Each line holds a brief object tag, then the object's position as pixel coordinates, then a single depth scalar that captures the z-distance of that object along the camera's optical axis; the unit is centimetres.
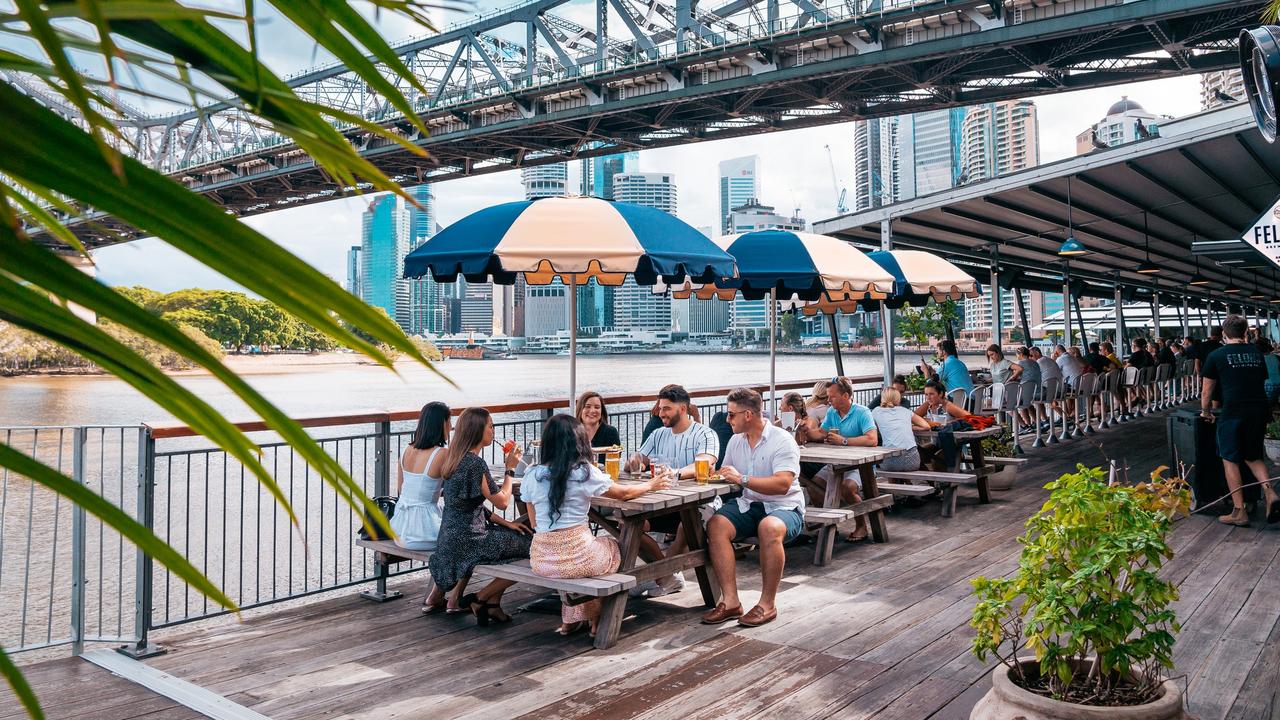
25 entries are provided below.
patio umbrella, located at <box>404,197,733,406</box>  562
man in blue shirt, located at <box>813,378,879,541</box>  712
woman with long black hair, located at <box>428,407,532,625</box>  493
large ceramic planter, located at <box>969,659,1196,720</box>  253
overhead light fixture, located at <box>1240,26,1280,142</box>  409
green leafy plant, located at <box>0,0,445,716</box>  34
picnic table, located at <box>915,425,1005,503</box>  823
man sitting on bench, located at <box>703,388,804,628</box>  494
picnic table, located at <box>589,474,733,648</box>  456
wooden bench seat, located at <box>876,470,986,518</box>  755
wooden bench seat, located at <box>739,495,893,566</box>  596
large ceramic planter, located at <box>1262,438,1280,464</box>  755
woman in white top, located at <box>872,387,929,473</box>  758
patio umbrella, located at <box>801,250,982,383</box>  941
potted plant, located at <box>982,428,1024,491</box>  894
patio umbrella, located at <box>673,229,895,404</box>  771
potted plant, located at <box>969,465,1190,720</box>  258
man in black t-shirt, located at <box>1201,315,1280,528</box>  702
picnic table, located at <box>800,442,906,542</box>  641
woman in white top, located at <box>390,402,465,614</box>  520
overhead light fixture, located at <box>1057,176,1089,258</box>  1355
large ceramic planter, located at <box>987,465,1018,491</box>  897
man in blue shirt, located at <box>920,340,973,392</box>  1055
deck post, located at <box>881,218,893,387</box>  1362
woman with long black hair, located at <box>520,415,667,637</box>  458
